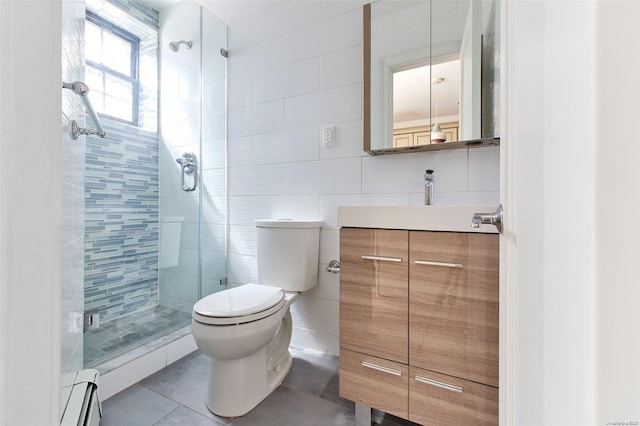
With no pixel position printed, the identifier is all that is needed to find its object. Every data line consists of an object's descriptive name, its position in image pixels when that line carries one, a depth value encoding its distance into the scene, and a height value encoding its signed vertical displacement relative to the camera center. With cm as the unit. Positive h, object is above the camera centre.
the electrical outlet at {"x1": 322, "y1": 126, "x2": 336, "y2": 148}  163 +44
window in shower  184 +100
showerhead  199 +121
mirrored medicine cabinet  127 +67
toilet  112 -46
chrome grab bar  85 +37
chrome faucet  134 +12
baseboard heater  91 -69
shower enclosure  188 +19
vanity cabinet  86 -38
